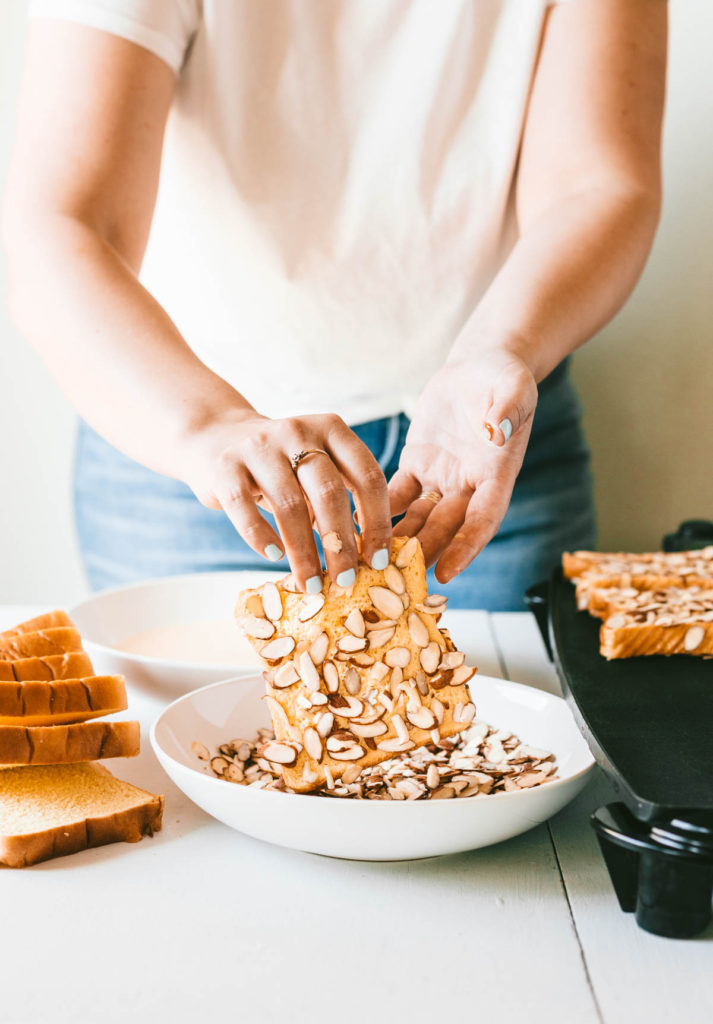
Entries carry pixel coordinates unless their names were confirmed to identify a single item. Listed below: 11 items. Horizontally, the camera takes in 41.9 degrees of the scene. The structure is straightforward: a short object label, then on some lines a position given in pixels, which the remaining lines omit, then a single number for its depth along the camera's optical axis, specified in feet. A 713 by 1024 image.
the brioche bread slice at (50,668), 2.78
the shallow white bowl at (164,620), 3.28
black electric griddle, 1.99
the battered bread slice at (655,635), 3.34
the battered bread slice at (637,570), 4.07
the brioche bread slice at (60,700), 2.61
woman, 3.00
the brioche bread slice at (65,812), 2.32
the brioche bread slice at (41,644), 3.06
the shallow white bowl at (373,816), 2.09
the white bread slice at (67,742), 2.48
